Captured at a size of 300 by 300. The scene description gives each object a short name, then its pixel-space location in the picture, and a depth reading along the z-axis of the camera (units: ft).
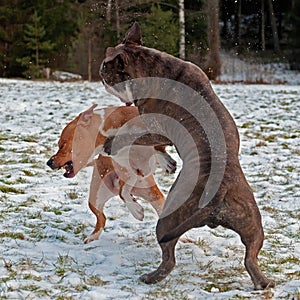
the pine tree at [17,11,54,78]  68.28
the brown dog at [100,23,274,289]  10.25
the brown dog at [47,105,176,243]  13.43
